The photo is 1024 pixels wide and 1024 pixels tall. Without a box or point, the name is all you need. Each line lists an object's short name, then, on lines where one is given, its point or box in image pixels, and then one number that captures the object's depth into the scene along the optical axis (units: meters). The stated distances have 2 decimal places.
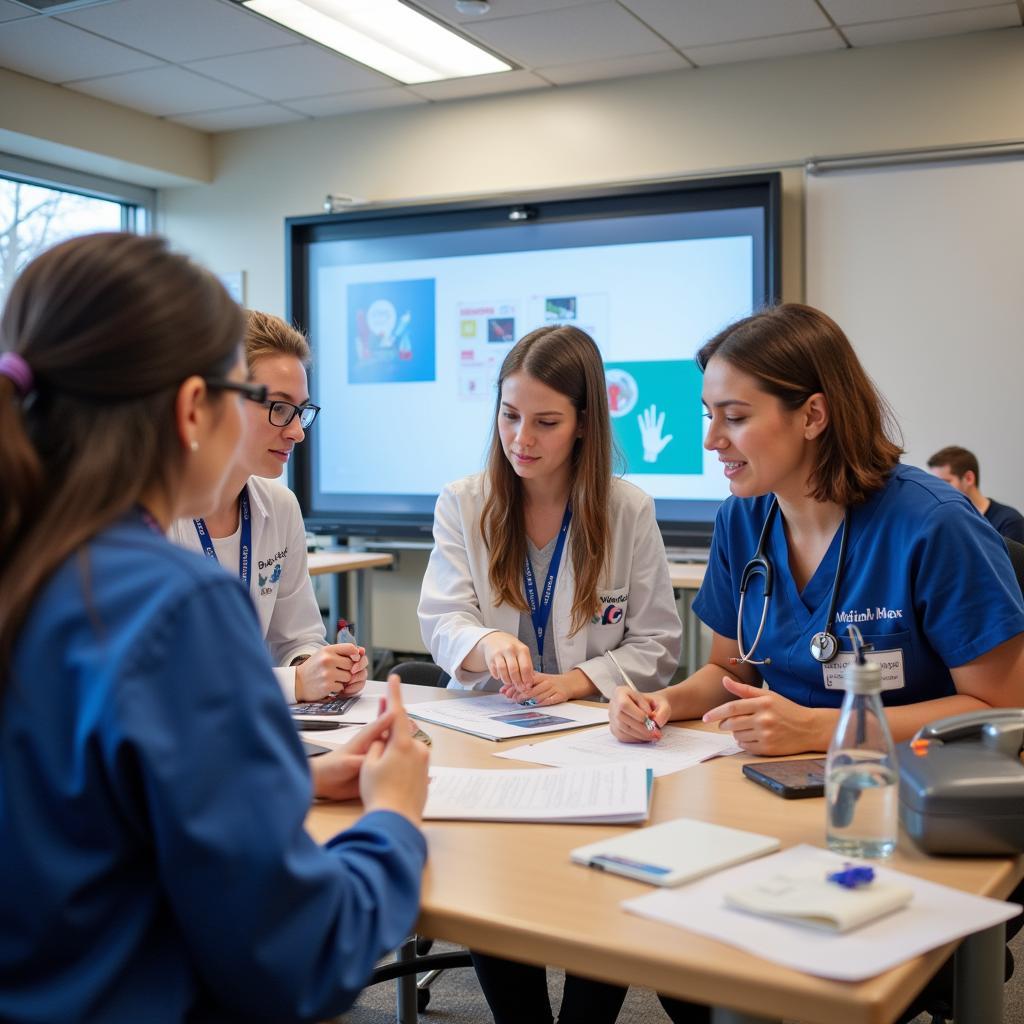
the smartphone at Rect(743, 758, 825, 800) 1.35
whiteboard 4.40
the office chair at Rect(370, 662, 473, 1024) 2.07
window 5.39
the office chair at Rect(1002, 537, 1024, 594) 2.14
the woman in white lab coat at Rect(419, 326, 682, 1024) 2.21
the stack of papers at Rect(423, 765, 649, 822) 1.27
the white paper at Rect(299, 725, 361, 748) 1.61
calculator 1.83
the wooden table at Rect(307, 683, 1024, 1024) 0.86
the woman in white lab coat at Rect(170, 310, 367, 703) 2.02
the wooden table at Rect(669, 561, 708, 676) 4.32
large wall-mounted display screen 4.79
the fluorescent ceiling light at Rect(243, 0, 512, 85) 4.25
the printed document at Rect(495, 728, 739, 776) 1.54
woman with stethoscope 1.59
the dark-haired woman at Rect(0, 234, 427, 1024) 0.75
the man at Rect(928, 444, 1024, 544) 4.21
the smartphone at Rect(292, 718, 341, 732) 1.70
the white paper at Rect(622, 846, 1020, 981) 0.88
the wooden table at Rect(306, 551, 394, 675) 5.00
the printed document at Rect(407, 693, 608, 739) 1.73
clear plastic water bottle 1.14
